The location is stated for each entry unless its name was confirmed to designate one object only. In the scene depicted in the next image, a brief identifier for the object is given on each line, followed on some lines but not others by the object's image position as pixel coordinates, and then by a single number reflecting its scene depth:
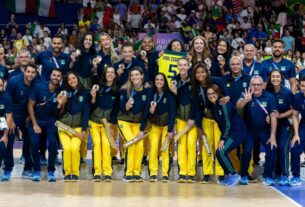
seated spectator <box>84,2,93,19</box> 24.14
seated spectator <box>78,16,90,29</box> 22.84
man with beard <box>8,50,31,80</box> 12.76
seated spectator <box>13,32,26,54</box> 21.20
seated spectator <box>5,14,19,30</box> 23.37
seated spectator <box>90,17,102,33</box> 22.94
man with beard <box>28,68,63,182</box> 12.08
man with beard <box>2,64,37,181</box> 12.11
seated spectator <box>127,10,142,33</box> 23.77
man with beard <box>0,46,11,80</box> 12.95
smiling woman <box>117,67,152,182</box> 12.09
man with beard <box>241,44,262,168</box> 12.36
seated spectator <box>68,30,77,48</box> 21.34
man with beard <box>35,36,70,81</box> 12.80
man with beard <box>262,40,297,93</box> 12.72
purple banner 22.28
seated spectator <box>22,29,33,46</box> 21.94
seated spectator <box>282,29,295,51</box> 22.38
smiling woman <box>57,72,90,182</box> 12.03
